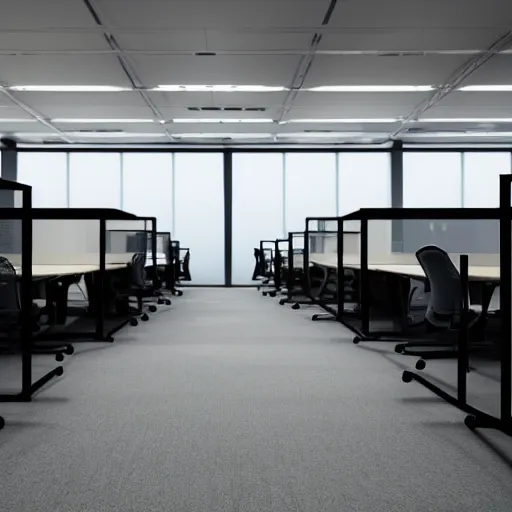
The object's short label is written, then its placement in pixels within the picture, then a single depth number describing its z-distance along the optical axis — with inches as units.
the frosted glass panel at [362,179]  401.7
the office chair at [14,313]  112.4
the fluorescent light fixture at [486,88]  256.1
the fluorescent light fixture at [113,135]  361.4
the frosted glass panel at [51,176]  398.0
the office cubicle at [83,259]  150.2
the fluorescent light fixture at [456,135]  365.7
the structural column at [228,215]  393.1
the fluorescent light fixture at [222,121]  326.0
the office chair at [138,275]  197.8
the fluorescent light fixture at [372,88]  257.8
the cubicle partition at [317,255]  230.1
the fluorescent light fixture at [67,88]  255.4
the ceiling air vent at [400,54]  211.6
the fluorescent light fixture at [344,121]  327.0
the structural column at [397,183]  394.3
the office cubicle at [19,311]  88.8
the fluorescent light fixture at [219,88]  259.0
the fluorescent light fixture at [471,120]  322.7
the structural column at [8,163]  388.5
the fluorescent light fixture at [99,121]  323.9
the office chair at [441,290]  110.1
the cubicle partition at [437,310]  90.8
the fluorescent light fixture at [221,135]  366.9
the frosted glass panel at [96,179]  398.6
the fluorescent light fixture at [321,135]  364.2
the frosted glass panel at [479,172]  402.3
